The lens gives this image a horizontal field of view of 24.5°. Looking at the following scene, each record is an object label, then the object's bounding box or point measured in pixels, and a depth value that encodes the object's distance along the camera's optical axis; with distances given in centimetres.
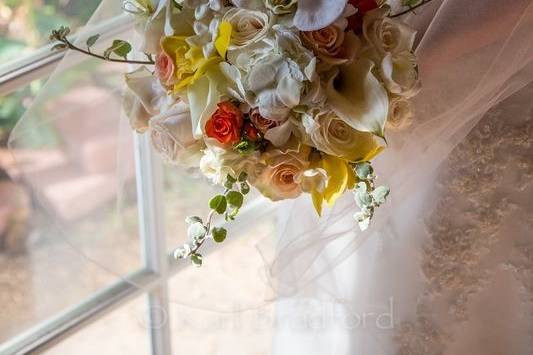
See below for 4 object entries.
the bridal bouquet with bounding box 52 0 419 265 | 128
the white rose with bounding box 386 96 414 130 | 133
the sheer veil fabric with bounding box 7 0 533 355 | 140
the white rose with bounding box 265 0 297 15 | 128
